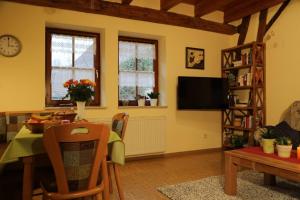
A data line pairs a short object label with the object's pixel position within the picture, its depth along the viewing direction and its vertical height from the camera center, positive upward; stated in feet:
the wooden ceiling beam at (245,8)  14.21 +5.66
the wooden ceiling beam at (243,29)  16.24 +4.78
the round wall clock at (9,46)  11.30 +2.51
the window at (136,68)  14.87 +2.01
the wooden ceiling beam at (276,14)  14.01 +5.01
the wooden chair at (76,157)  4.90 -1.17
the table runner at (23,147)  5.28 -1.03
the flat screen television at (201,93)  15.12 +0.49
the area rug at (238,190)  8.54 -3.28
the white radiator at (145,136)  13.80 -1.99
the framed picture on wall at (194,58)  15.85 +2.77
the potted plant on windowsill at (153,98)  15.00 +0.16
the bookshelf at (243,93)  14.78 +0.52
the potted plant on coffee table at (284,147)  7.45 -1.40
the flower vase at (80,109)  8.16 -0.28
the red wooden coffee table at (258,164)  6.85 -1.90
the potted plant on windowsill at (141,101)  14.82 -0.02
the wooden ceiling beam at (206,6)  14.39 +5.66
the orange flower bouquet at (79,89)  7.91 +0.36
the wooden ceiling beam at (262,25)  15.07 +4.66
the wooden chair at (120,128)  8.09 -0.92
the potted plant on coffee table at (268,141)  8.02 -1.30
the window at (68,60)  13.00 +2.20
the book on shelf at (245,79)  15.01 +1.33
